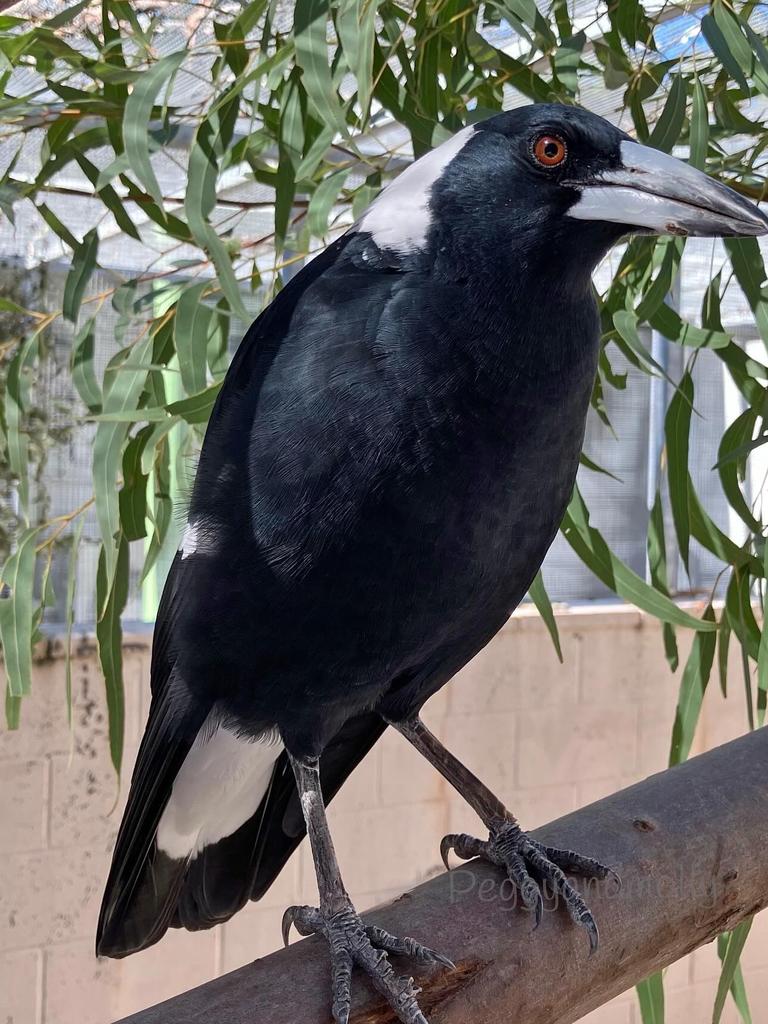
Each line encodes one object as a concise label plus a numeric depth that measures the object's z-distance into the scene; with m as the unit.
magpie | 0.73
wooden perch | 0.67
